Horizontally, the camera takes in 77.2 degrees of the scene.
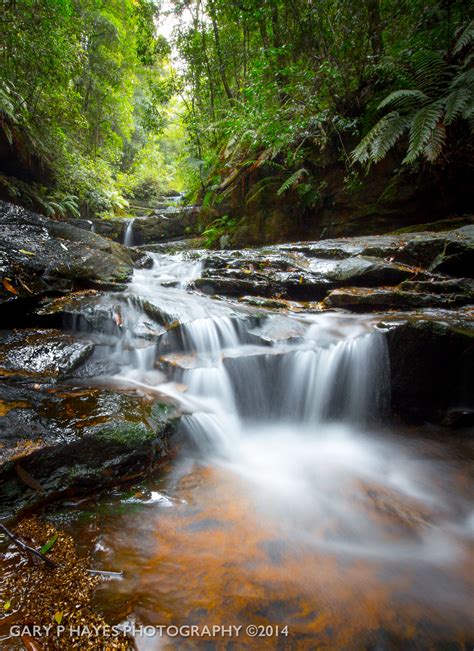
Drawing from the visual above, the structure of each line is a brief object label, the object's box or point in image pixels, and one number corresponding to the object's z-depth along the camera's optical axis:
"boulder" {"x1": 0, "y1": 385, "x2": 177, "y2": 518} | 1.76
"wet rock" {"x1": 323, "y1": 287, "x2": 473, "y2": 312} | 4.01
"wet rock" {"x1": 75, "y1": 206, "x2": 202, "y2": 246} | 10.04
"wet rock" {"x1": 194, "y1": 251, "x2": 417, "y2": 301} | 4.73
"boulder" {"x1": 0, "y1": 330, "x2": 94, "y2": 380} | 2.71
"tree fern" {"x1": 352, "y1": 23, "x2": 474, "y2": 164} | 4.58
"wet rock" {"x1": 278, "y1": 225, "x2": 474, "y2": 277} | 4.45
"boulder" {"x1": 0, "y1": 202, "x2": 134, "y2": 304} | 3.54
